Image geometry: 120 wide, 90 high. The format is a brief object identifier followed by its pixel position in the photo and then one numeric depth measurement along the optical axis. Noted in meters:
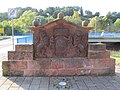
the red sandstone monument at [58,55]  4.77
